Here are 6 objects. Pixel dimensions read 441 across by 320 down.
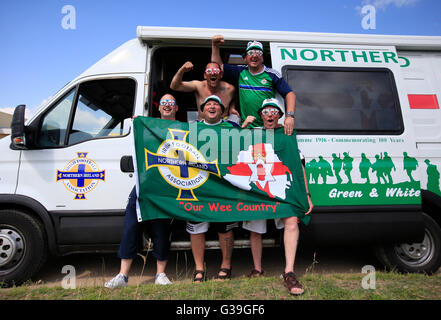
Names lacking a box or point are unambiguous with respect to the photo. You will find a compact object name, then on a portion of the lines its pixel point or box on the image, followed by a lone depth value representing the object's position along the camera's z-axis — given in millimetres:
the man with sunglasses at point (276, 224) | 2615
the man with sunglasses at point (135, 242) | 2629
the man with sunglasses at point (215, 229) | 2748
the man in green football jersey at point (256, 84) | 2953
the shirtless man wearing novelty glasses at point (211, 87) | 3006
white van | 2773
